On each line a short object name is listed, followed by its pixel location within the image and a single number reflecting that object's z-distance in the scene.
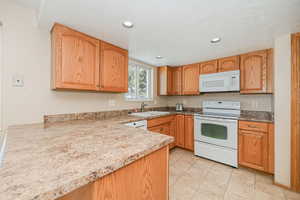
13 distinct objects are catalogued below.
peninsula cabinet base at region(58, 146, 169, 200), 0.59
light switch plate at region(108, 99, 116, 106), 2.30
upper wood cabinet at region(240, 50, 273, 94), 2.17
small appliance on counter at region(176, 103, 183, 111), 3.43
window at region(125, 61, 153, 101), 2.87
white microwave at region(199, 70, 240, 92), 2.42
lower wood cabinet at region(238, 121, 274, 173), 1.91
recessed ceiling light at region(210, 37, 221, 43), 1.82
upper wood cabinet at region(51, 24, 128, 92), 1.46
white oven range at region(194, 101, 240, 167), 2.21
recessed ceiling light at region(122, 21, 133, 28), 1.44
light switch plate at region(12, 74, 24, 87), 1.36
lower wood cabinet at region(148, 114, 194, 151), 2.69
